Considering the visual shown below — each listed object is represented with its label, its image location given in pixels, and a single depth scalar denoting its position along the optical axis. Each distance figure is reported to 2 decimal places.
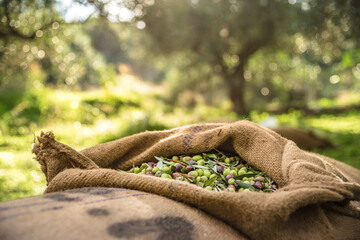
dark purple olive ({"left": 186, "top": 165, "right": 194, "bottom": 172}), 1.91
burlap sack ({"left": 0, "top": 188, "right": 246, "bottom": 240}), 1.16
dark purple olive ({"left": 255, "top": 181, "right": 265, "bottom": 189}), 1.73
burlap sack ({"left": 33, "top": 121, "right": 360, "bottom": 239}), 1.35
